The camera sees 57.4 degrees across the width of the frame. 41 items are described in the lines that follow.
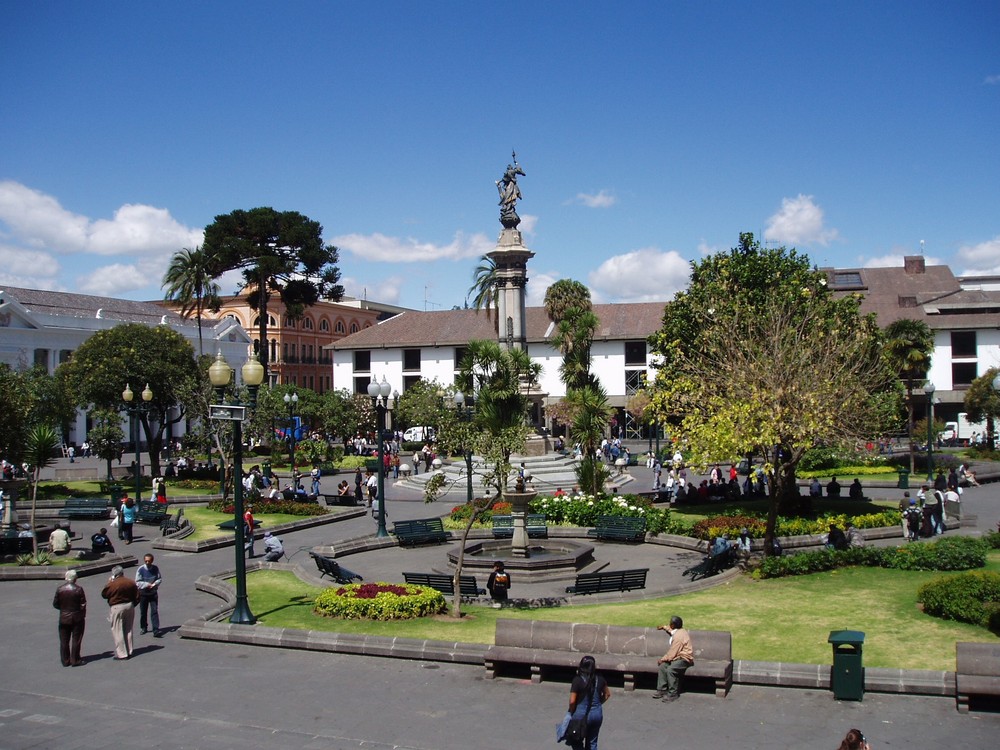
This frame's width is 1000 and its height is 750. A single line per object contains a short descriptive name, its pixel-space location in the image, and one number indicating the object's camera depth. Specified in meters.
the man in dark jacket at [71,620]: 13.35
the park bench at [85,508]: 31.28
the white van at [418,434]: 56.39
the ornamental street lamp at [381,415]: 25.38
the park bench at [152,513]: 29.94
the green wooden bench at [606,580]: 17.92
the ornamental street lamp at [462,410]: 30.71
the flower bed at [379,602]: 15.77
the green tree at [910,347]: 42.03
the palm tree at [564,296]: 57.09
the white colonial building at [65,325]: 56.09
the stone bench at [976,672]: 10.60
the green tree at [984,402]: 47.25
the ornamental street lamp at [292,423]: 42.66
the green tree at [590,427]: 29.39
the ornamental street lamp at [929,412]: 32.94
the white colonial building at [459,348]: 65.81
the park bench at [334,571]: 19.00
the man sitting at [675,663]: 11.49
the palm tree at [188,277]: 53.06
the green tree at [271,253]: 53.12
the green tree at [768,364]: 19.88
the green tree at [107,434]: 39.94
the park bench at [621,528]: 24.91
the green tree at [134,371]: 40.03
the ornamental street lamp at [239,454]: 14.95
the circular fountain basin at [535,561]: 20.50
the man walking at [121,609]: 13.65
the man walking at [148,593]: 15.43
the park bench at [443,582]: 17.66
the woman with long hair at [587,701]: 8.77
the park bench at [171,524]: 27.08
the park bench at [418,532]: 25.00
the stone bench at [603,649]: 11.81
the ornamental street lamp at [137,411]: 31.21
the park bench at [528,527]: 24.50
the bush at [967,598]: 14.22
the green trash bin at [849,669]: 11.18
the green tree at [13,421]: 29.12
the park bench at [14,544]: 22.95
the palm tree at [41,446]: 27.17
